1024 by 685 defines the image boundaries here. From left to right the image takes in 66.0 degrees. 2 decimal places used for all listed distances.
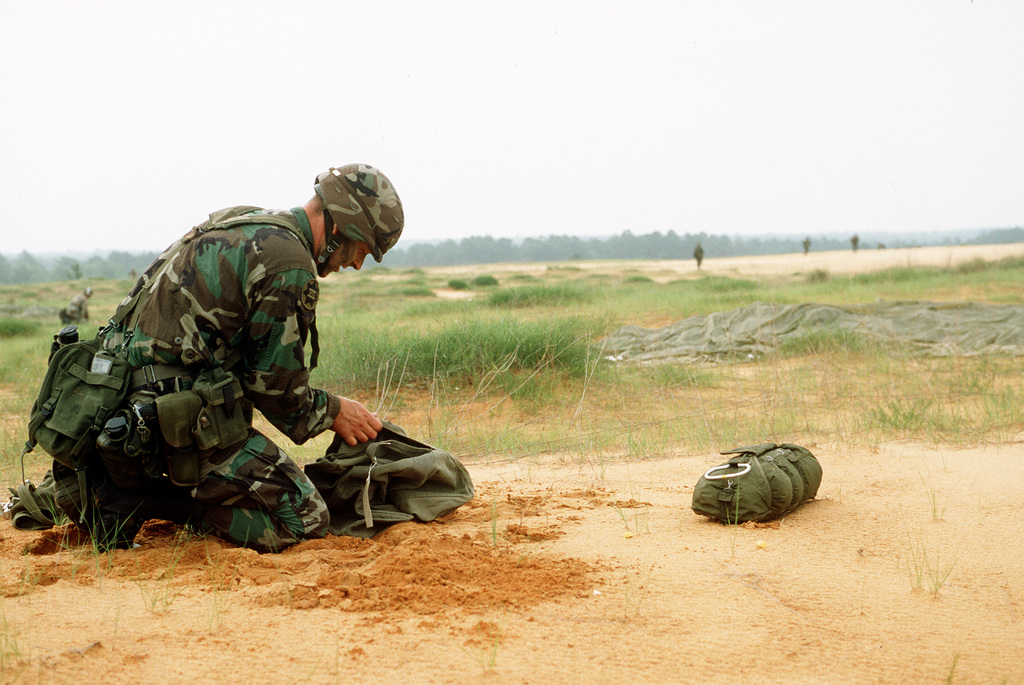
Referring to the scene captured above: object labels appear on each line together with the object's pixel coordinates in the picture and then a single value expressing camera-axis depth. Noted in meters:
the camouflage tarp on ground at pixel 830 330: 9.02
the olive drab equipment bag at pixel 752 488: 3.01
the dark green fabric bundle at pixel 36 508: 3.07
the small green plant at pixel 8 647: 1.85
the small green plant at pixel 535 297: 9.33
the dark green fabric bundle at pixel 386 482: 3.11
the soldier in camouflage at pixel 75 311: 15.51
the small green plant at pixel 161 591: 2.22
